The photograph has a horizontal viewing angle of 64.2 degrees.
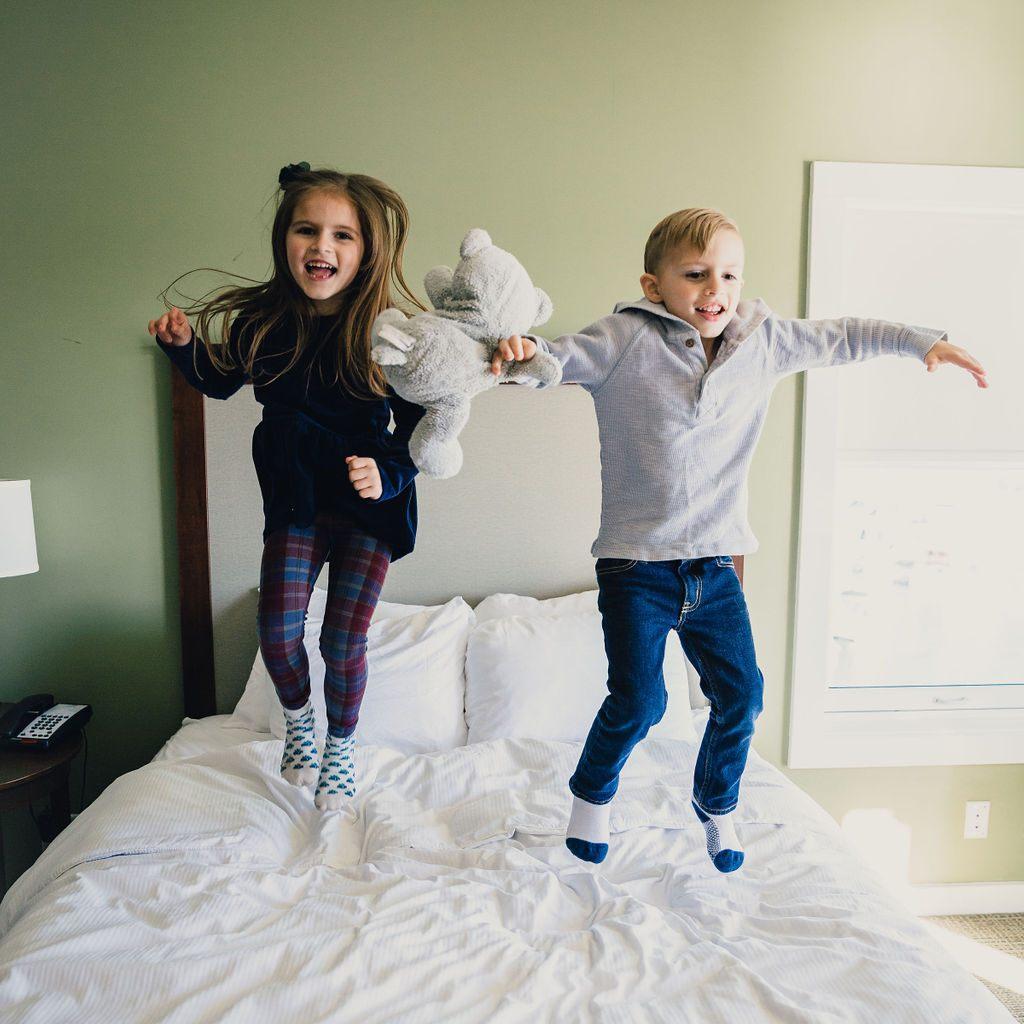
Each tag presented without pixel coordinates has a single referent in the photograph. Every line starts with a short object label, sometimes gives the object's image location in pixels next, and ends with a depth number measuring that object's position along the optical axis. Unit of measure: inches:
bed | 51.0
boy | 53.7
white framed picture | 106.4
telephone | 89.7
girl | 54.6
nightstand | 84.7
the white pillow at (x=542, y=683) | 89.2
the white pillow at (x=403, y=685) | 88.3
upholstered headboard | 98.7
